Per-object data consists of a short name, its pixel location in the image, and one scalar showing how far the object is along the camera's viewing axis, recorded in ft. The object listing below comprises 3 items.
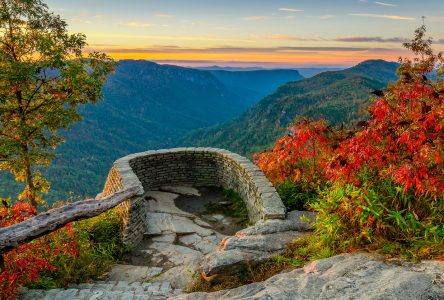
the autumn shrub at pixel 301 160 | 28.14
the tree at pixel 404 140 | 14.38
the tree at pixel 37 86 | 46.50
